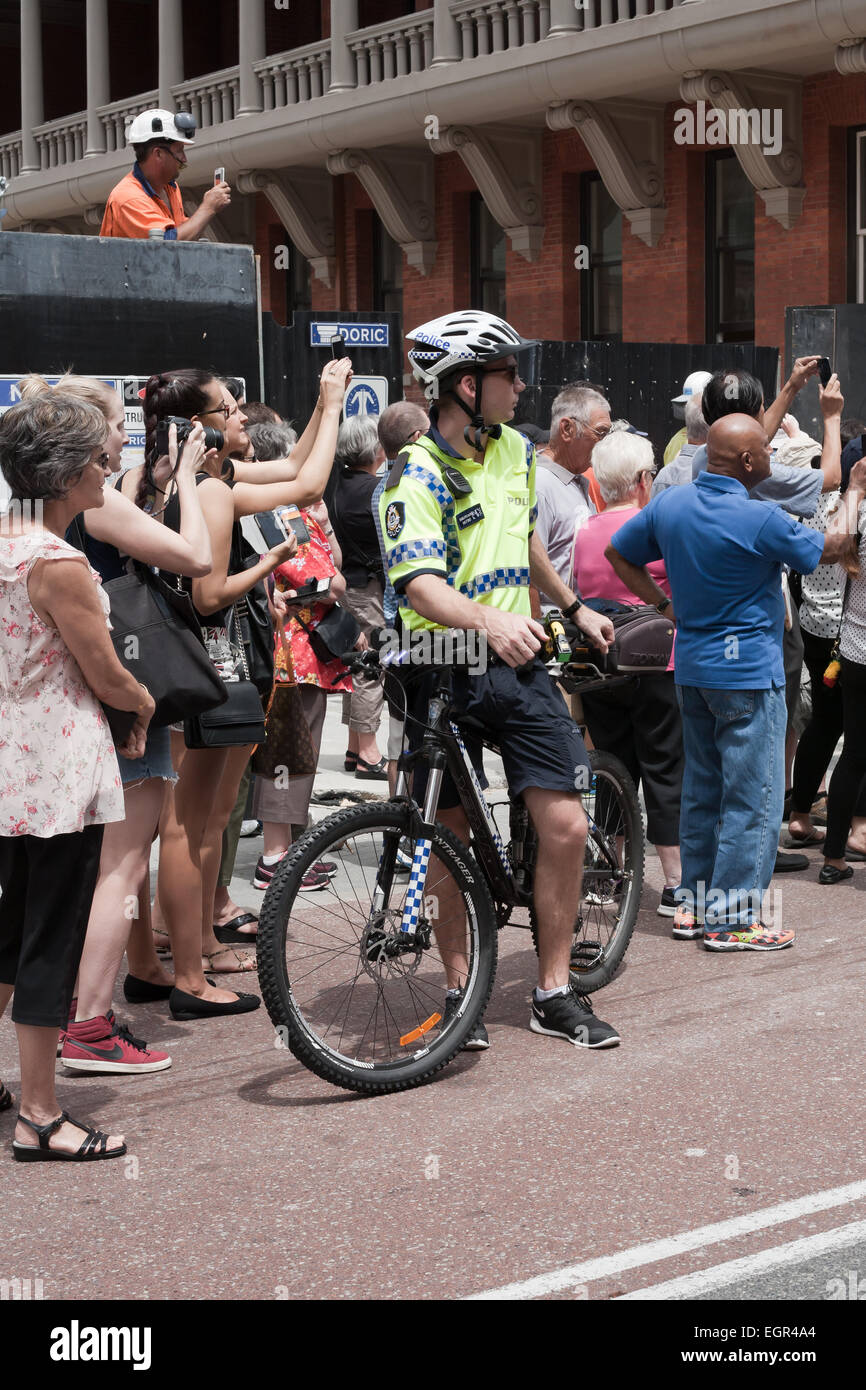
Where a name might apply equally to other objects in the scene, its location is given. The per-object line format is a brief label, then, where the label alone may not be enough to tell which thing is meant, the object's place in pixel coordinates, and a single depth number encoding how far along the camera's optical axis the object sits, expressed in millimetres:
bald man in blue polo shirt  6281
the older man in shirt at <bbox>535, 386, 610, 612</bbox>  7504
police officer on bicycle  5035
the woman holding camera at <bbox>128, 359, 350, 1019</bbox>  5578
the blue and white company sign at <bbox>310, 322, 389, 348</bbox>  12594
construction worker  8953
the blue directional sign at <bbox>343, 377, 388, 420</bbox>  12141
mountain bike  4777
